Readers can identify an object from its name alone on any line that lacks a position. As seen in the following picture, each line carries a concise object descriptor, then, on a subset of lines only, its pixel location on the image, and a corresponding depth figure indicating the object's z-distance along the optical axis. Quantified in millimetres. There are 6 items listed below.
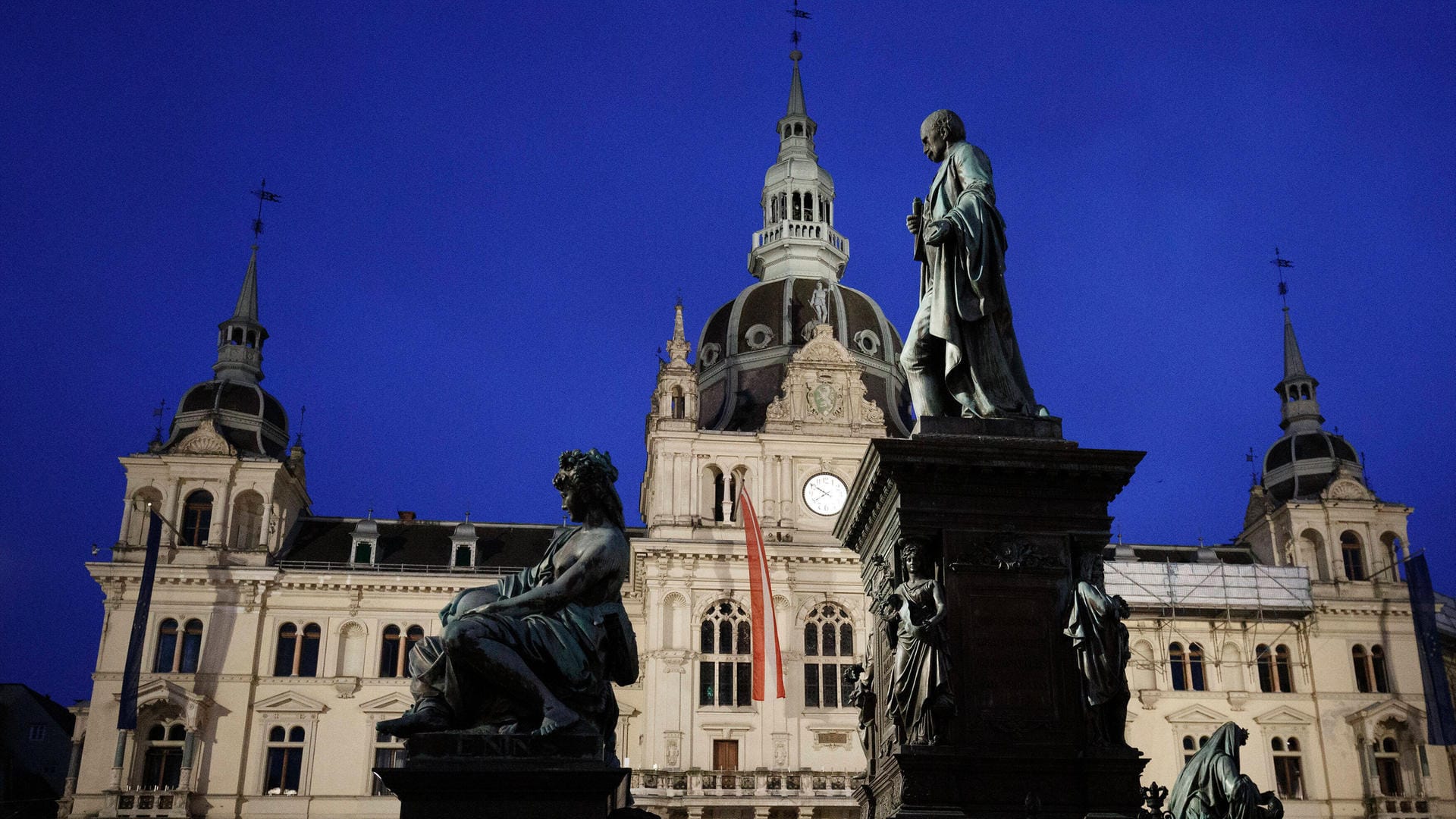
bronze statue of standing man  9523
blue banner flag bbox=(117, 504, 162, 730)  42750
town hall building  43344
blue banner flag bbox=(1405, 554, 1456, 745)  44094
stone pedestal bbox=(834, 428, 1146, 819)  8133
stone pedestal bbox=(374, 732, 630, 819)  6871
